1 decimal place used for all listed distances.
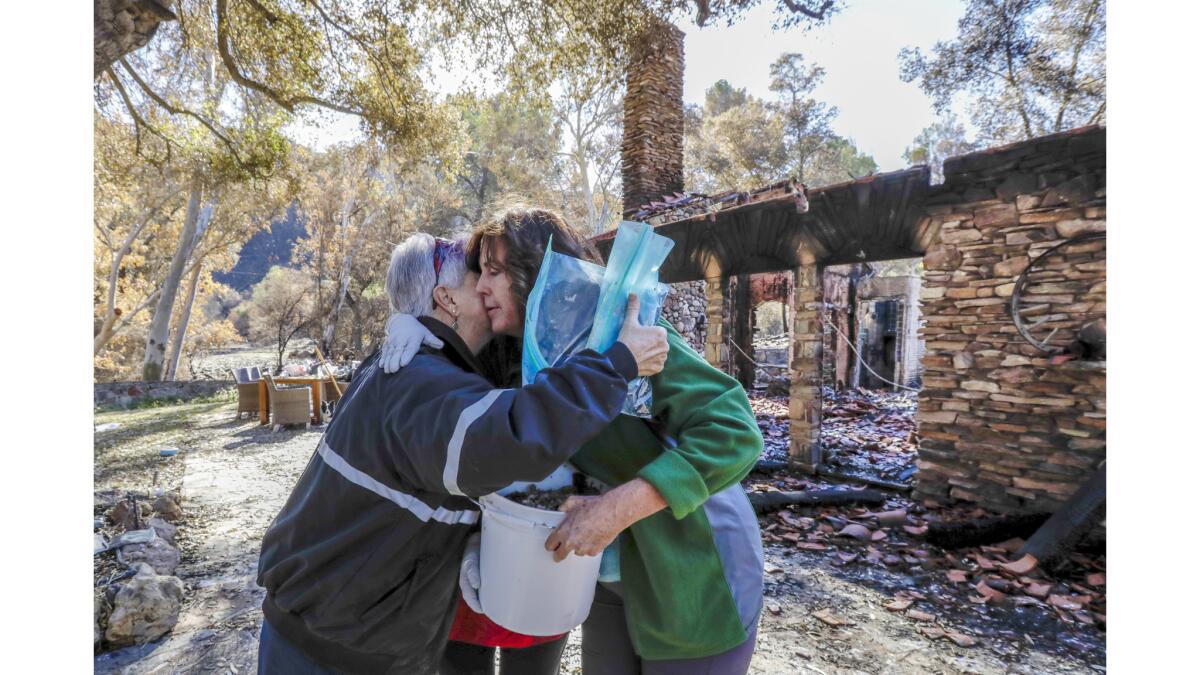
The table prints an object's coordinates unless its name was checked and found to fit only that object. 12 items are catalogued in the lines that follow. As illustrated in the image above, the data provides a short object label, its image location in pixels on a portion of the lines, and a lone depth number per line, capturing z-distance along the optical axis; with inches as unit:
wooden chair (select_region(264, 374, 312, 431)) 369.4
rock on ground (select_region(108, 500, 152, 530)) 172.6
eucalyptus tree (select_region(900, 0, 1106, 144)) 442.3
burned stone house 178.4
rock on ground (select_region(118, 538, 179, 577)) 141.0
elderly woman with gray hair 37.3
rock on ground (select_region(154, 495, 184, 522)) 191.6
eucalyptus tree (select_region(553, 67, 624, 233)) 766.5
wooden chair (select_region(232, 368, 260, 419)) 422.6
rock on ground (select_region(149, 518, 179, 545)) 169.9
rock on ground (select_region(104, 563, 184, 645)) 112.5
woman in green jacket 43.6
